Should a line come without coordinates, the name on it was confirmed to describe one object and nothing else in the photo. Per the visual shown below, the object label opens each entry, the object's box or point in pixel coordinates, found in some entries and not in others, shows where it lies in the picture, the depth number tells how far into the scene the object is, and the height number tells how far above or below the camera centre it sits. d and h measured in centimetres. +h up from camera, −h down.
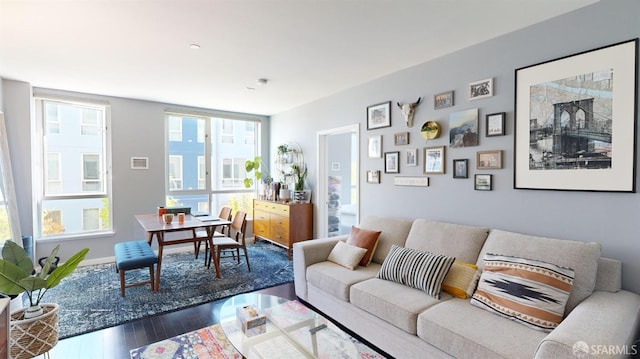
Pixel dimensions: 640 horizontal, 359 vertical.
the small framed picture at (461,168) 282 +6
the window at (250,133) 598 +83
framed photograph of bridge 196 +38
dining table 336 -59
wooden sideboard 470 -77
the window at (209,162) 523 +23
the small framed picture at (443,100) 293 +74
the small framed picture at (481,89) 264 +77
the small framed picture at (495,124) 255 +43
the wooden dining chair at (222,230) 464 -88
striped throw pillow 221 -73
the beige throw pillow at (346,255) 286 -78
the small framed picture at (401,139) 337 +41
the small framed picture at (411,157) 328 +19
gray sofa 149 -87
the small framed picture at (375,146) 368 +35
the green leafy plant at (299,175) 504 +0
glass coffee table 180 -104
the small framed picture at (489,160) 259 +13
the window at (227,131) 569 +84
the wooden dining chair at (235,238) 396 -89
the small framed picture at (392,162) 347 +15
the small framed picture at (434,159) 302 +16
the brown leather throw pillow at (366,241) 296 -67
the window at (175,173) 518 +3
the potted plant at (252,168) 562 +13
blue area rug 281 -130
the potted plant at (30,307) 177 -85
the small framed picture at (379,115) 357 +72
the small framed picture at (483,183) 266 -7
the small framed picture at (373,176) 372 -2
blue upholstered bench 311 -88
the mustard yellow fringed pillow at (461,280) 216 -77
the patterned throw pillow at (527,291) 173 -71
